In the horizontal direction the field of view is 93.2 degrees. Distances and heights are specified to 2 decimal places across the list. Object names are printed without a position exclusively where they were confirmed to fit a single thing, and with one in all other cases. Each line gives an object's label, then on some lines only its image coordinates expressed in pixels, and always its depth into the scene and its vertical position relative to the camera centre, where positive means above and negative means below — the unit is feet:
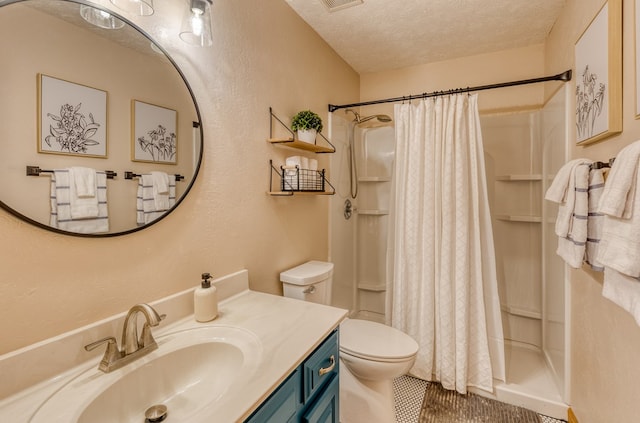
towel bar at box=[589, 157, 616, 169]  3.63 +0.58
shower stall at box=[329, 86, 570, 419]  6.15 -0.70
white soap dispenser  3.62 -1.11
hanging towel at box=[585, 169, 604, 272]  3.85 -0.13
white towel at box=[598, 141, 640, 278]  2.64 -0.05
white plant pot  5.43 +1.36
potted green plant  5.40 +1.53
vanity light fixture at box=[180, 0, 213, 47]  3.56 +2.25
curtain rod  5.46 +2.49
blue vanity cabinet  2.58 -1.80
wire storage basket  5.34 +0.56
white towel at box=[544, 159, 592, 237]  4.27 +0.24
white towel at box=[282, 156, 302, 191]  5.34 +0.62
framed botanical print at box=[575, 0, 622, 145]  3.61 +1.81
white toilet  4.91 -2.43
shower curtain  6.24 -0.81
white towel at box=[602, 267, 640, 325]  2.68 -0.76
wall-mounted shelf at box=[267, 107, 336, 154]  5.17 +1.22
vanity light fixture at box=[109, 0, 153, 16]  3.12 +2.14
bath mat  5.64 -3.90
